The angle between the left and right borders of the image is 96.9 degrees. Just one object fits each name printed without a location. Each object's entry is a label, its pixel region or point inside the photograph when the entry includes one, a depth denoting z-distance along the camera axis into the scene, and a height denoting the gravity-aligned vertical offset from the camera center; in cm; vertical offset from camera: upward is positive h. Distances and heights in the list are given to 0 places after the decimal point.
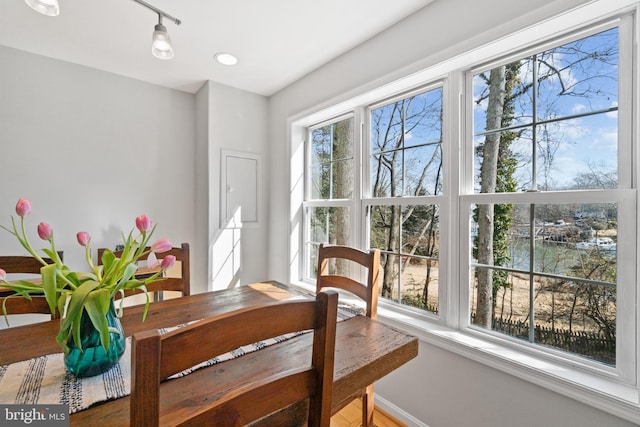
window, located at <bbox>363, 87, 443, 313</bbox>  177 +13
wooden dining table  72 -47
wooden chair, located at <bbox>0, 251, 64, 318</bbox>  125 -39
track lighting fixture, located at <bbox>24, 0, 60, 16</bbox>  111 +82
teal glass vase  80 -41
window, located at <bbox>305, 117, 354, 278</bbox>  234 +23
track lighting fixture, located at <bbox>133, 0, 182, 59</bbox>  137 +82
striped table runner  71 -47
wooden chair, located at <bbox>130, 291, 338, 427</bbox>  45 -27
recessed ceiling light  218 +121
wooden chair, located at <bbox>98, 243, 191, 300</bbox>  164 -41
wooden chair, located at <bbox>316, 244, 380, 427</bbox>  134 -38
